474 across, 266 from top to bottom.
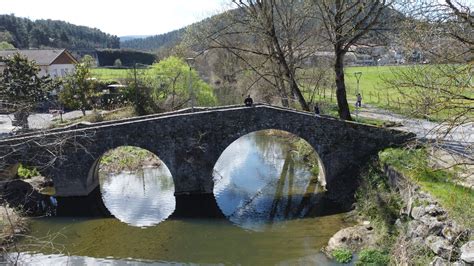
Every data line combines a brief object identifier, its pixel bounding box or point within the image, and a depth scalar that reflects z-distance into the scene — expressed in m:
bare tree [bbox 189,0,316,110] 22.50
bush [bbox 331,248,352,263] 13.23
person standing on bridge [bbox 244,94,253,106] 18.97
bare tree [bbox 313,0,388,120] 19.20
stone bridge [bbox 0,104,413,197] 18.77
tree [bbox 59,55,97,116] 36.09
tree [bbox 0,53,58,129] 31.10
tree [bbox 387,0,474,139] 7.30
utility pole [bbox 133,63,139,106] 34.88
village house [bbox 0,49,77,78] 51.03
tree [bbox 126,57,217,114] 35.22
